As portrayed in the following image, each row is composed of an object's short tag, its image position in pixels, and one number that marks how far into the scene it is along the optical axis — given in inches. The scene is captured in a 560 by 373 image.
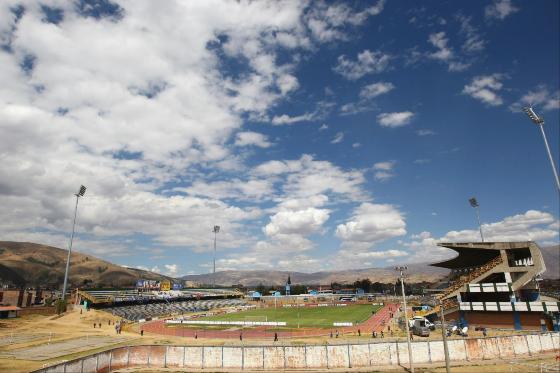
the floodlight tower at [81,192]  3706.2
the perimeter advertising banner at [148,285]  5190.5
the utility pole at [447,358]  1026.0
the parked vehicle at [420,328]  1982.0
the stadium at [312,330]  1307.8
